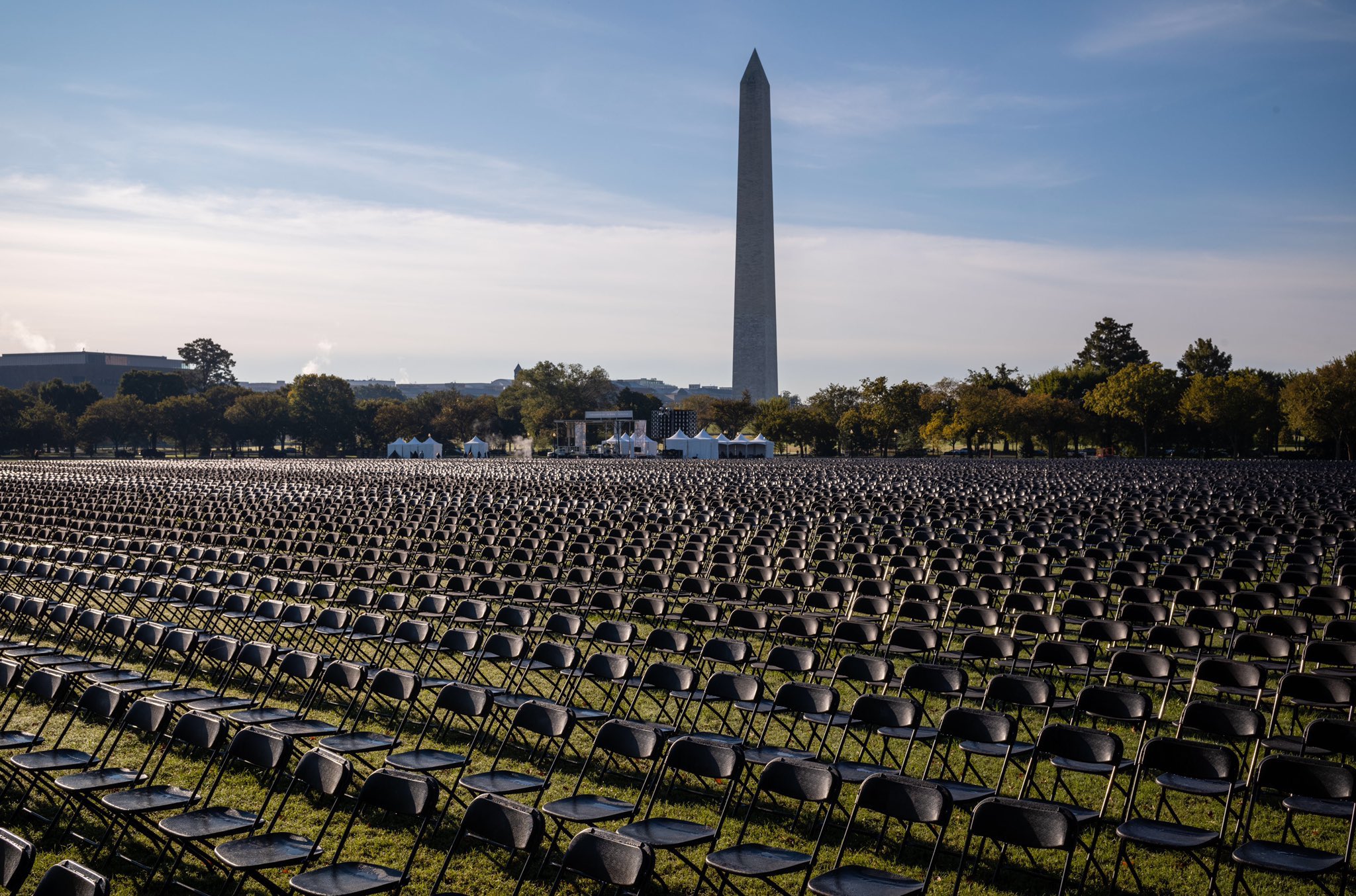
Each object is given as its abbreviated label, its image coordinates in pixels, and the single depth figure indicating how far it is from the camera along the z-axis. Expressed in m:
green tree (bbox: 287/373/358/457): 85.62
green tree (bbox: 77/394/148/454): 80.88
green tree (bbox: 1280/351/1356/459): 61.12
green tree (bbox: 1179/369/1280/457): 68.25
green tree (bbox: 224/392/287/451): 84.31
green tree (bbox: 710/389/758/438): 89.75
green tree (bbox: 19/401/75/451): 78.31
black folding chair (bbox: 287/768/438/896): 4.11
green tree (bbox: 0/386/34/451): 78.75
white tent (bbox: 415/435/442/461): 69.12
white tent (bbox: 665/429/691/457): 66.88
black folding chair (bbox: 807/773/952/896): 4.12
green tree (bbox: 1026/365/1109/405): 87.81
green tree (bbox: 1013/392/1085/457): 73.81
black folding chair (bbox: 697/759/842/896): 4.26
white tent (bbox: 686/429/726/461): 66.31
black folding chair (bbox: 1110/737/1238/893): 4.42
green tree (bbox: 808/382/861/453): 88.75
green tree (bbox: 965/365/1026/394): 91.33
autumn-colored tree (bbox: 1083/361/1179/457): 71.81
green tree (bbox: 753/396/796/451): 82.81
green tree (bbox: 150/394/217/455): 83.38
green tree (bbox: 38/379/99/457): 94.06
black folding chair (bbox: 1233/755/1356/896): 4.17
